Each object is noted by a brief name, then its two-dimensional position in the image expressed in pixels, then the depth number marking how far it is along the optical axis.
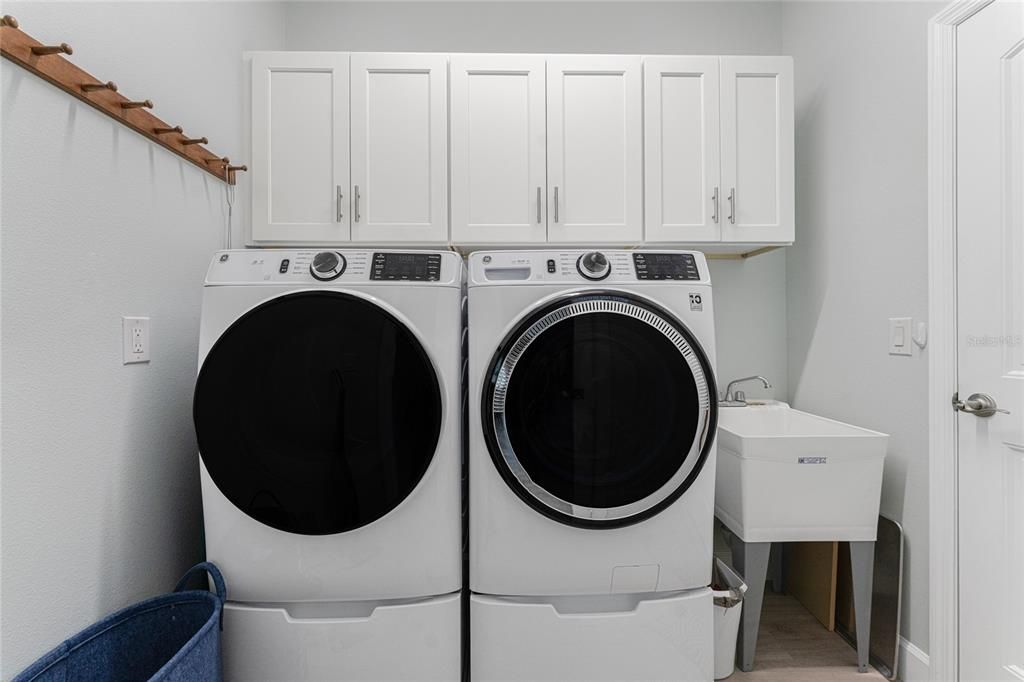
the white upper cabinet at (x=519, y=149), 2.07
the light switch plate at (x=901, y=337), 1.76
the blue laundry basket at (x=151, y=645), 1.07
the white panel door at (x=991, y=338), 1.42
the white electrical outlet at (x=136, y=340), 1.34
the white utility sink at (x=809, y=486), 1.75
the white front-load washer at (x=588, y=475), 1.32
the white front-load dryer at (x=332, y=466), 1.28
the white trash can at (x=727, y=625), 1.73
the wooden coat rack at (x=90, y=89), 1.03
